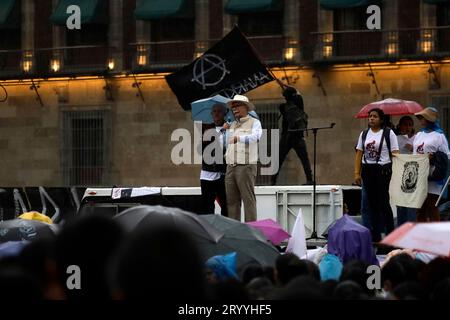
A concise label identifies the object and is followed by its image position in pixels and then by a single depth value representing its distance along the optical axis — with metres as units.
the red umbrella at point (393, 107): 26.44
